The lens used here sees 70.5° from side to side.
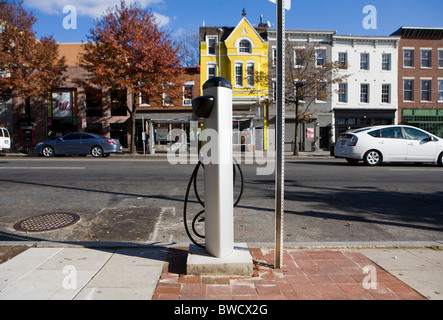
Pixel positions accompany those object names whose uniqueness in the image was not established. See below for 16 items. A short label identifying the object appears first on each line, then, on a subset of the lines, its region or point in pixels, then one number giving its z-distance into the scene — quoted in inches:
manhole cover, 180.4
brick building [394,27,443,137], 1138.0
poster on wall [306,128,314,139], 1125.7
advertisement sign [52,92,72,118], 1112.8
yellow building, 1106.1
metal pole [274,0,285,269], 117.2
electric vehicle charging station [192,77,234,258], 118.2
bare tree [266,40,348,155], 816.9
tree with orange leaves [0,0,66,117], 891.4
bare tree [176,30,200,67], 1564.3
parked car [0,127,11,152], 704.6
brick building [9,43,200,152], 1106.7
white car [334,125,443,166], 492.4
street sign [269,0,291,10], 119.0
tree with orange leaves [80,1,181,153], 801.6
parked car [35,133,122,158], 719.7
